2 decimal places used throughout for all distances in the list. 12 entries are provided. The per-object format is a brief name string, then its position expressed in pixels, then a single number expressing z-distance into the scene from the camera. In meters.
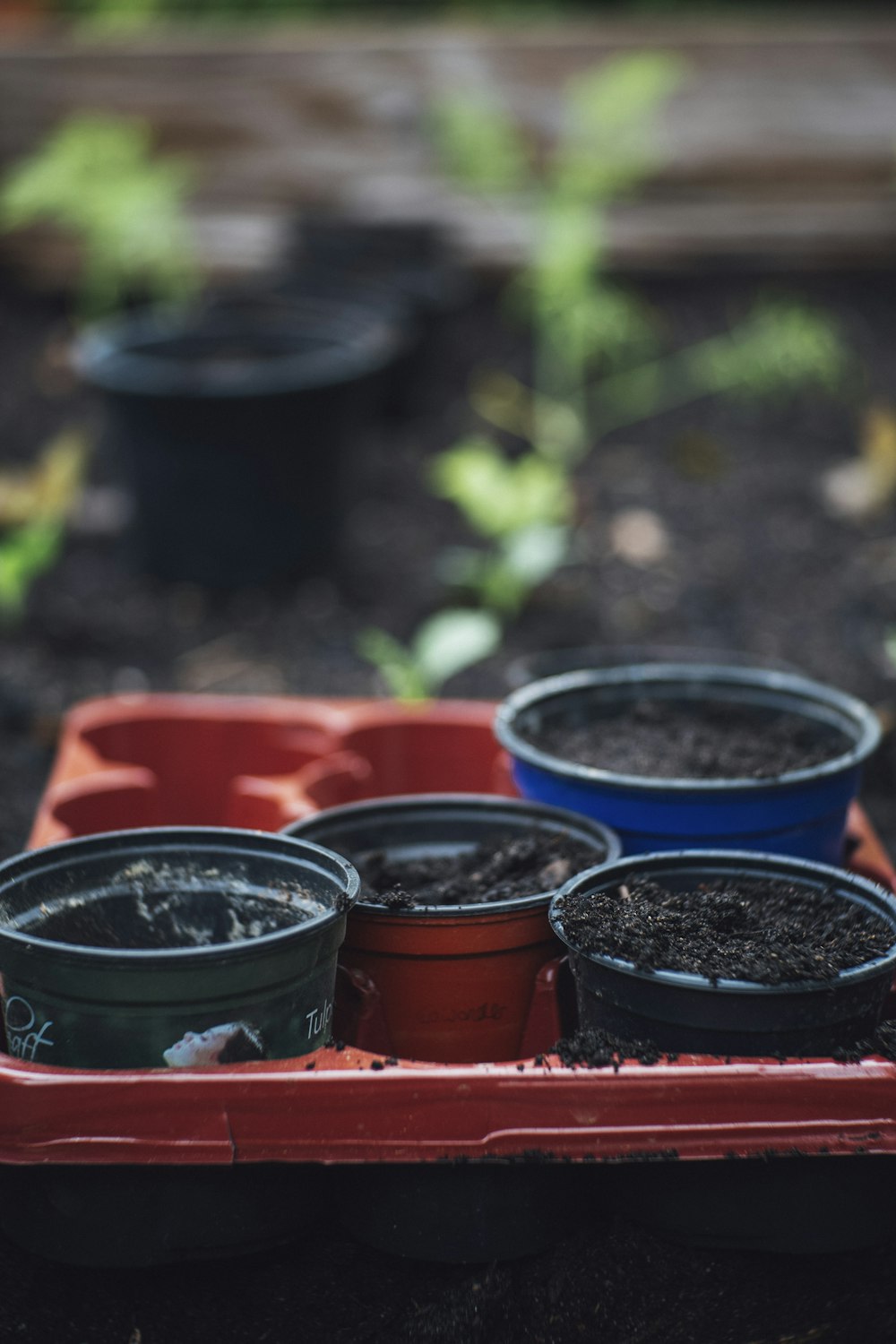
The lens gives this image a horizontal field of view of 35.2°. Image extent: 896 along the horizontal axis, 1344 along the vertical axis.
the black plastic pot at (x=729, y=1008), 1.26
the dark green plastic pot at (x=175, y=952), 1.22
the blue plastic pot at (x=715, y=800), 1.57
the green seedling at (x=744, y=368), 3.80
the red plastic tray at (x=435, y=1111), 1.22
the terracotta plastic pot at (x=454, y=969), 1.40
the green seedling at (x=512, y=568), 2.79
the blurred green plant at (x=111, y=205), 3.95
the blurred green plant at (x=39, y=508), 2.97
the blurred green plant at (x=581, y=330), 3.74
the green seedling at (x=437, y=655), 2.33
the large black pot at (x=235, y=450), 3.01
